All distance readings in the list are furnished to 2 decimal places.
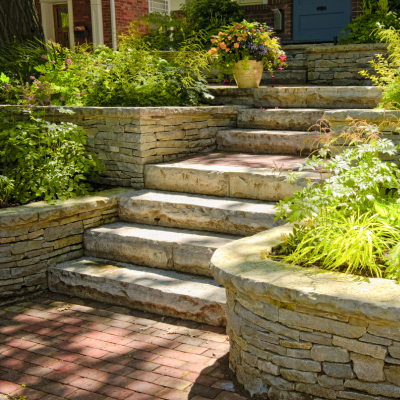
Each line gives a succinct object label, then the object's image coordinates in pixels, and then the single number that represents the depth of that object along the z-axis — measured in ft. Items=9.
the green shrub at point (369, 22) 27.14
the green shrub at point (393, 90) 13.64
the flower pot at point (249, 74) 21.33
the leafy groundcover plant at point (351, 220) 8.86
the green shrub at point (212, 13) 32.44
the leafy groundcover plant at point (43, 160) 15.47
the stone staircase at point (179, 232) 12.48
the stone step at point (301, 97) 19.45
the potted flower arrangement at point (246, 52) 20.84
